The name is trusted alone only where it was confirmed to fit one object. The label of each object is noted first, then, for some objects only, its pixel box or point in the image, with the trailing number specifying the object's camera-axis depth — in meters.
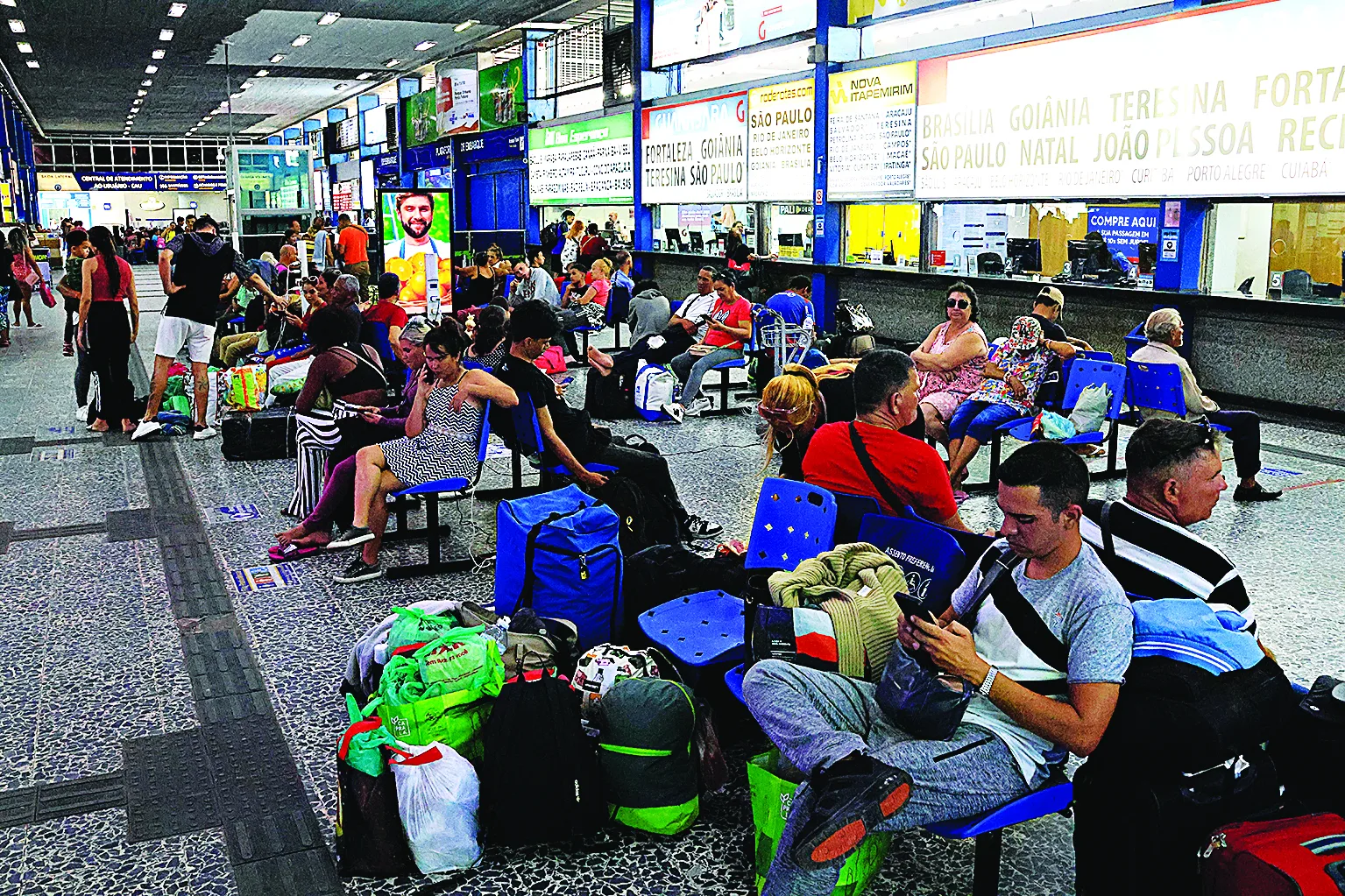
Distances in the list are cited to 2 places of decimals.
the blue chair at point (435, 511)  5.25
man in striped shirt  2.48
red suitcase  2.11
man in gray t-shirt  2.33
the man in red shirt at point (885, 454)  3.69
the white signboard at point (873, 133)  12.84
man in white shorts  8.53
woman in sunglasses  6.65
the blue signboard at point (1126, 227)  12.39
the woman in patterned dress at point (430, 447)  5.29
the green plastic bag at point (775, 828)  2.58
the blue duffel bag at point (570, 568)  3.94
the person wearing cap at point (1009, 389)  6.55
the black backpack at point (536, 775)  2.93
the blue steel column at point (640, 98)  17.81
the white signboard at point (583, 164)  19.64
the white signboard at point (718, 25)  14.22
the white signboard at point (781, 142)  14.45
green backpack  3.01
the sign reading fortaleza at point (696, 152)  15.98
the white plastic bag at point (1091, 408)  6.79
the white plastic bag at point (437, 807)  2.84
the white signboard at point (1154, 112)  8.76
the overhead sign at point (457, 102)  26.61
